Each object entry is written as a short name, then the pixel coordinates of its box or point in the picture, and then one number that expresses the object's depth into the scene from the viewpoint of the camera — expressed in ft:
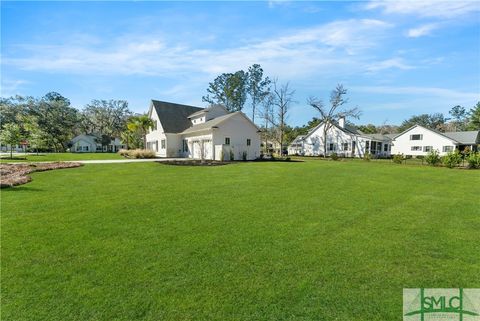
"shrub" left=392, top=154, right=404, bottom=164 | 86.89
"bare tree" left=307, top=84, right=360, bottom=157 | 136.67
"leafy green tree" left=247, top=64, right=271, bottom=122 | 166.30
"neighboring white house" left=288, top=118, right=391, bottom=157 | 135.74
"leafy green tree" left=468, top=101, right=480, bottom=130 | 165.07
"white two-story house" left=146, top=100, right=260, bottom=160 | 86.22
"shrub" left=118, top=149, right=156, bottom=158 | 95.81
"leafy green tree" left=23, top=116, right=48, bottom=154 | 122.93
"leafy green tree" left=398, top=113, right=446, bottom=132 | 239.30
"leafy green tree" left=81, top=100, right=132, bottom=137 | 218.59
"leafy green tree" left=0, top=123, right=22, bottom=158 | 95.40
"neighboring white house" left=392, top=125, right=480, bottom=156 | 131.13
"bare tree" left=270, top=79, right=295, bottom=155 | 142.02
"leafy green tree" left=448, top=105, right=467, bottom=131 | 231.05
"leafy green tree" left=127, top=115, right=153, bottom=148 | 111.65
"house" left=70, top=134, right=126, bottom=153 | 202.69
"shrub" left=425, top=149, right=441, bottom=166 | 76.43
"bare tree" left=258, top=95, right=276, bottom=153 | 149.18
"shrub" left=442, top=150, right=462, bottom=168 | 70.54
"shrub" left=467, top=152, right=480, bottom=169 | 67.97
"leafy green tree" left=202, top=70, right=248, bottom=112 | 163.63
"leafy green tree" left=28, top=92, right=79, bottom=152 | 181.98
